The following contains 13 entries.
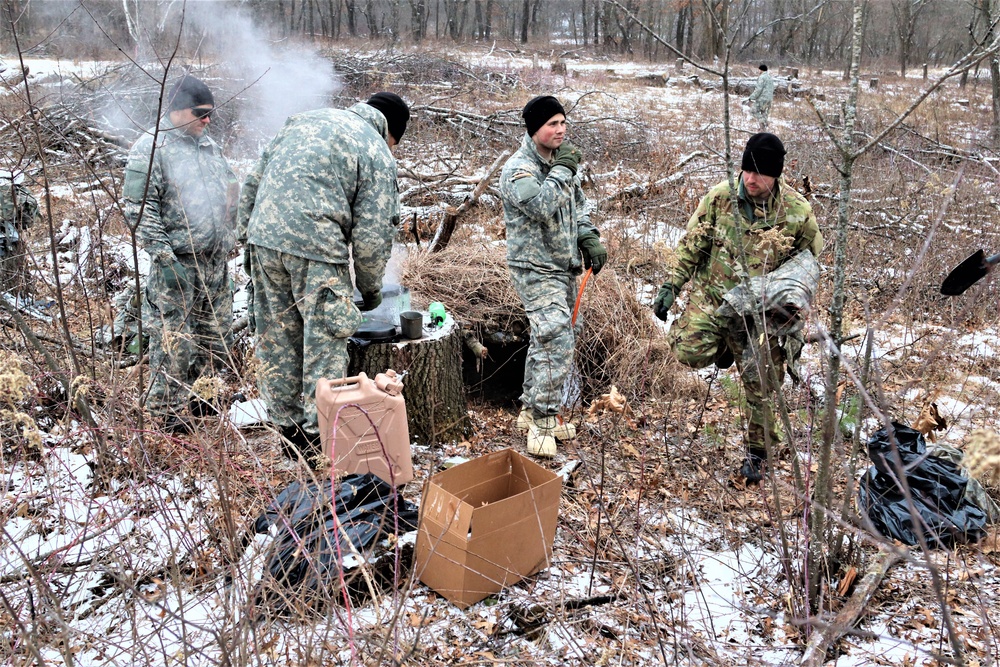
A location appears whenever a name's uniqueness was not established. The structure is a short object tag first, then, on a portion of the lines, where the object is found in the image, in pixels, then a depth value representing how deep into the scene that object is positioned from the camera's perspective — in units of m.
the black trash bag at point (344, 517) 2.65
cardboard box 2.85
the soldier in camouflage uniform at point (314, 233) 3.67
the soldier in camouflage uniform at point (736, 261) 3.96
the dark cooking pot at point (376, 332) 4.46
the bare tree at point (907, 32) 15.83
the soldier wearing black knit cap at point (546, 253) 4.40
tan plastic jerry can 3.49
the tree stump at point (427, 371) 4.49
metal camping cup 4.48
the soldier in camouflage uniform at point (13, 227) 5.26
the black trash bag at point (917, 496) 3.37
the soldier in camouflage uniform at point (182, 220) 4.52
